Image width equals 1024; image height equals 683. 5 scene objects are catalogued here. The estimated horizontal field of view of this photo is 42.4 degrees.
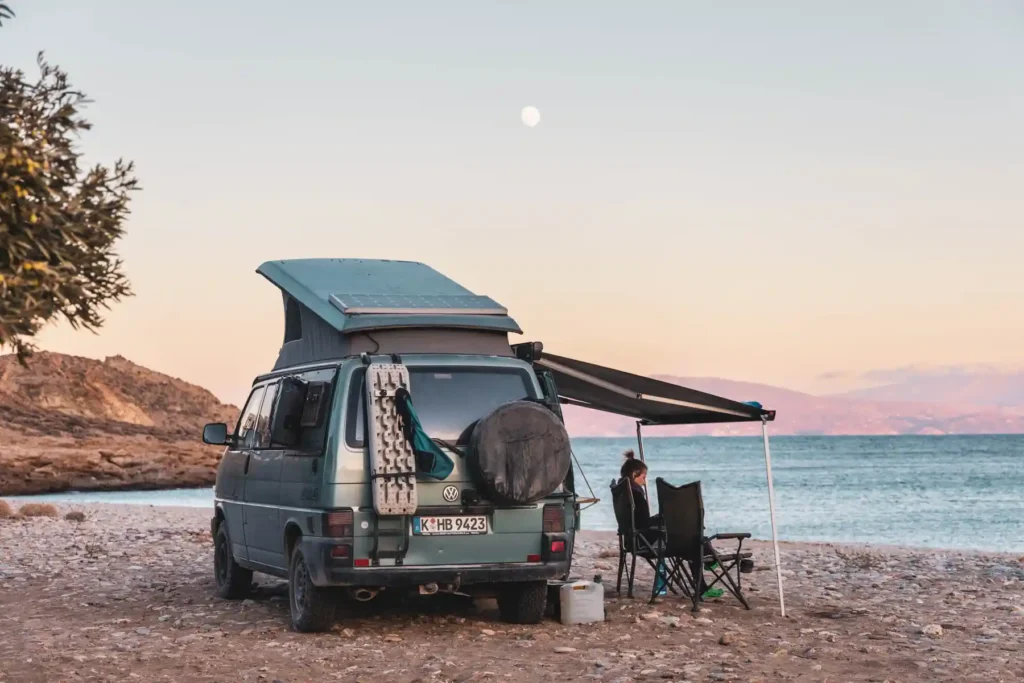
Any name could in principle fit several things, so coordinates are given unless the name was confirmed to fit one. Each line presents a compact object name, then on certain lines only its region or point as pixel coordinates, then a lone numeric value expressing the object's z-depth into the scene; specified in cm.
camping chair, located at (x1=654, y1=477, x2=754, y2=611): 1136
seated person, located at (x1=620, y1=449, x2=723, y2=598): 1194
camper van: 960
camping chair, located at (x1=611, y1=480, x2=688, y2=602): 1178
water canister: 1073
